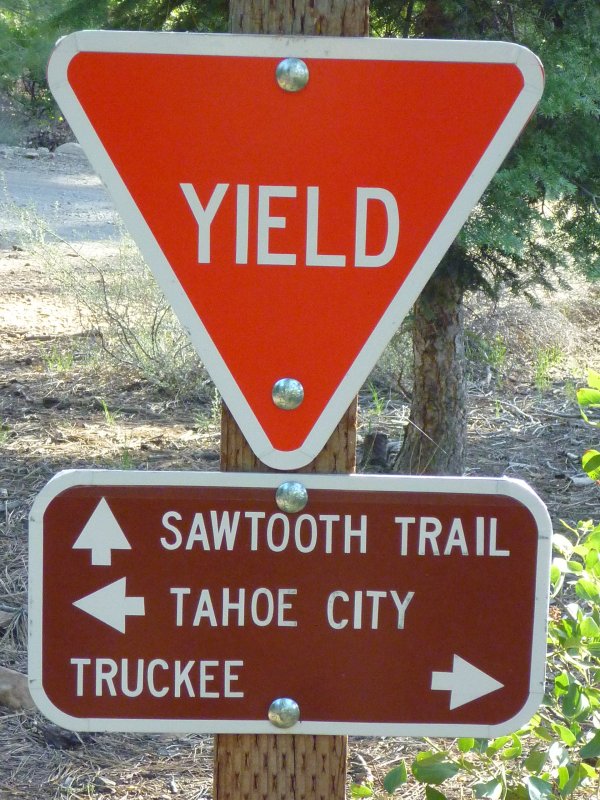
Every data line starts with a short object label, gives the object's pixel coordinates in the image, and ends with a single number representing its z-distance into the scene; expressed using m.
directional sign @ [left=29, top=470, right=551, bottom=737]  1.44
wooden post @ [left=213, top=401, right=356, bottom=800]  1.51
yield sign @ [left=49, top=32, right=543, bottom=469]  1.41
